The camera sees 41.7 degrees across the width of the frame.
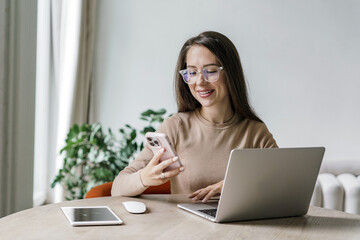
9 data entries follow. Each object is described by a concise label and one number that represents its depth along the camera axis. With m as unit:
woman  1.93
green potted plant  3.17
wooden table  1.29
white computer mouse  1.53
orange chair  1.91
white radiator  2.83
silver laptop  1.38
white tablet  1.36
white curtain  3.67
